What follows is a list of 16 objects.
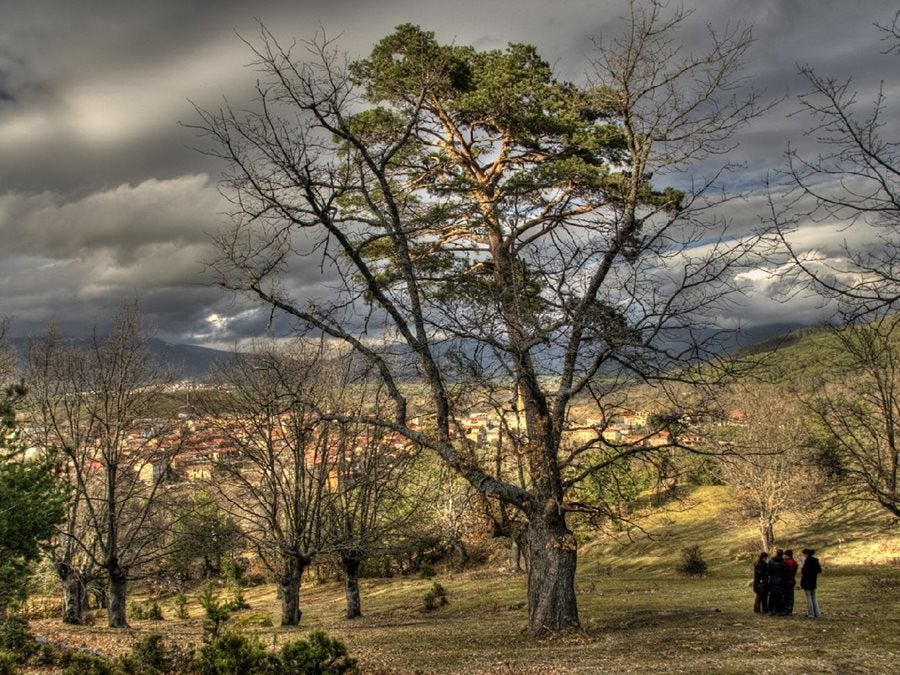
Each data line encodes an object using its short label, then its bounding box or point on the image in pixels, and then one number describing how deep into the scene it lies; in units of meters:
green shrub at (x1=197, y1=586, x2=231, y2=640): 8.21
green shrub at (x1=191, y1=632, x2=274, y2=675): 7.04
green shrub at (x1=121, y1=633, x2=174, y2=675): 8.31
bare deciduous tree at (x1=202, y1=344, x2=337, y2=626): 18.28
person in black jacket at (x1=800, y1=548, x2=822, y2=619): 12.82
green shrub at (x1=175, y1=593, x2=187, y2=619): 27.50
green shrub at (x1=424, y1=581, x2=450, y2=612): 23.08
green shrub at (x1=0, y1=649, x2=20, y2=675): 7.90
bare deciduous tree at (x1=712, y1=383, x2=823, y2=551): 29.02
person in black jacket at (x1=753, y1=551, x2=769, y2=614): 13.73
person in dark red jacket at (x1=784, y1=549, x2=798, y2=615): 13.18
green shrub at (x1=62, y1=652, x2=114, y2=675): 7.62
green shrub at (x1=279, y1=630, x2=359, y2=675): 7.12
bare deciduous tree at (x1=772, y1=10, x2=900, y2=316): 6.15
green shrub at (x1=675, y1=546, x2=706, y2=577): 30.33
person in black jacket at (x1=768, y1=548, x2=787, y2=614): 13.27
